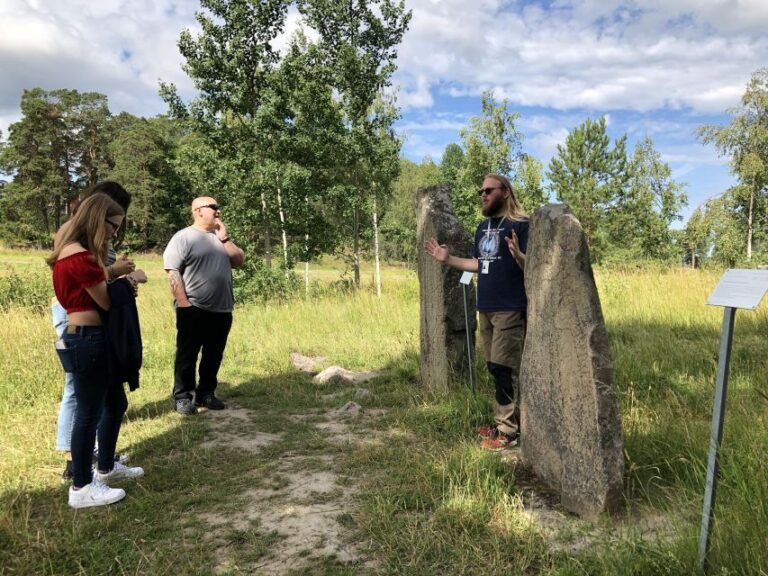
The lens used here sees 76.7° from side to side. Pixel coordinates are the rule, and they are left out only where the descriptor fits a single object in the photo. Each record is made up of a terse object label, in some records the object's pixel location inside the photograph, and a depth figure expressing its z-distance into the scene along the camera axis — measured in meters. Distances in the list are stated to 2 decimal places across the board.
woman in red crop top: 2.99
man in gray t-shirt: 4.97
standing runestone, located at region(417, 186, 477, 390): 5.48
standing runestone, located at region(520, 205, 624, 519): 2.79
